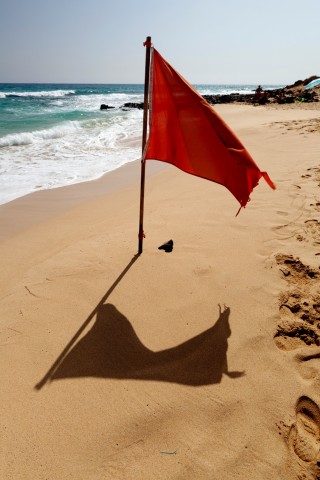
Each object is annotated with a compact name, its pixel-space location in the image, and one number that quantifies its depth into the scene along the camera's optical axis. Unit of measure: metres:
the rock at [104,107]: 30.48
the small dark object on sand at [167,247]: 3.62
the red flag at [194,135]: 2.75
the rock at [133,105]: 31.25
